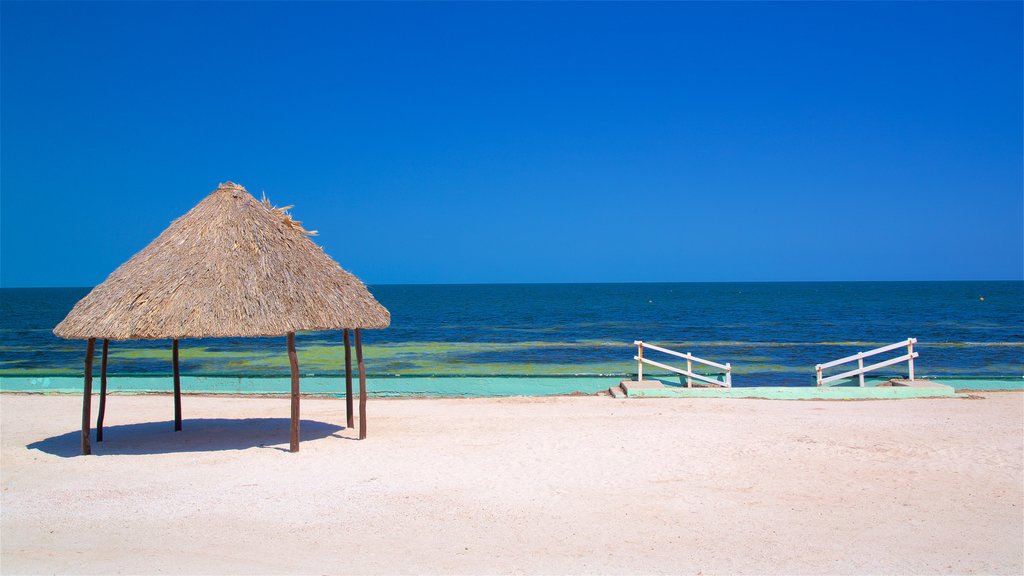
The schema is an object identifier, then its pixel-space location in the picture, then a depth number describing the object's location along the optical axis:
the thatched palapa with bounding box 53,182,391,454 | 8.80
